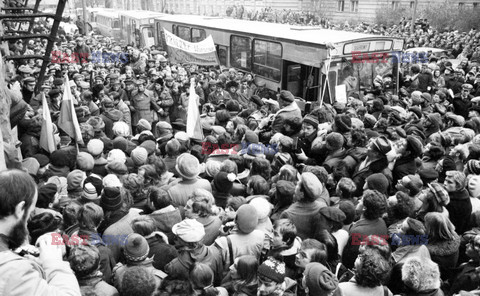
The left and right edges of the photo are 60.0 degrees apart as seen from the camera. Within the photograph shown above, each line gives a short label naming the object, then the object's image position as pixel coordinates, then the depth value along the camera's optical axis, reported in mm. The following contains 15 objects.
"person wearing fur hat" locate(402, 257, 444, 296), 2787
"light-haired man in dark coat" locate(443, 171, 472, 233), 4188
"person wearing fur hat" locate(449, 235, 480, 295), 3178
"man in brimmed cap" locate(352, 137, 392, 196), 5141
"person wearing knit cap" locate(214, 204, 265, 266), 3572
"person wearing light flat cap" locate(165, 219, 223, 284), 3143
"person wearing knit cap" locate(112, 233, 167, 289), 3062
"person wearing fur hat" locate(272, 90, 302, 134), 6840
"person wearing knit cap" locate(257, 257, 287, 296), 2826
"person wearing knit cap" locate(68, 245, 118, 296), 2725
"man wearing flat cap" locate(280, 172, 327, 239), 4039
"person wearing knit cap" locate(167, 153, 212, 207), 4602
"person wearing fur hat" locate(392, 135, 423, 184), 5234
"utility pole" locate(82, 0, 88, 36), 25500
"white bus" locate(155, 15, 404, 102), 9695
